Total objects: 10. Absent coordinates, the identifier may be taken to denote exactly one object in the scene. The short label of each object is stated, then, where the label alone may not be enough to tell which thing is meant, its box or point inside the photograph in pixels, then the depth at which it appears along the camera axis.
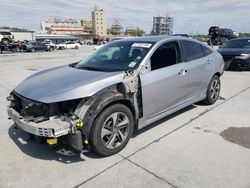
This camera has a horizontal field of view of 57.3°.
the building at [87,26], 133.88
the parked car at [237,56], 9.55
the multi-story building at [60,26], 120.50
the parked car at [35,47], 29.88
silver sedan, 2.83
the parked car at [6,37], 29.15
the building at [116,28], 141.88
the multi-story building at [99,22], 128.25
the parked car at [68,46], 38.27
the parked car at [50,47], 33.11
